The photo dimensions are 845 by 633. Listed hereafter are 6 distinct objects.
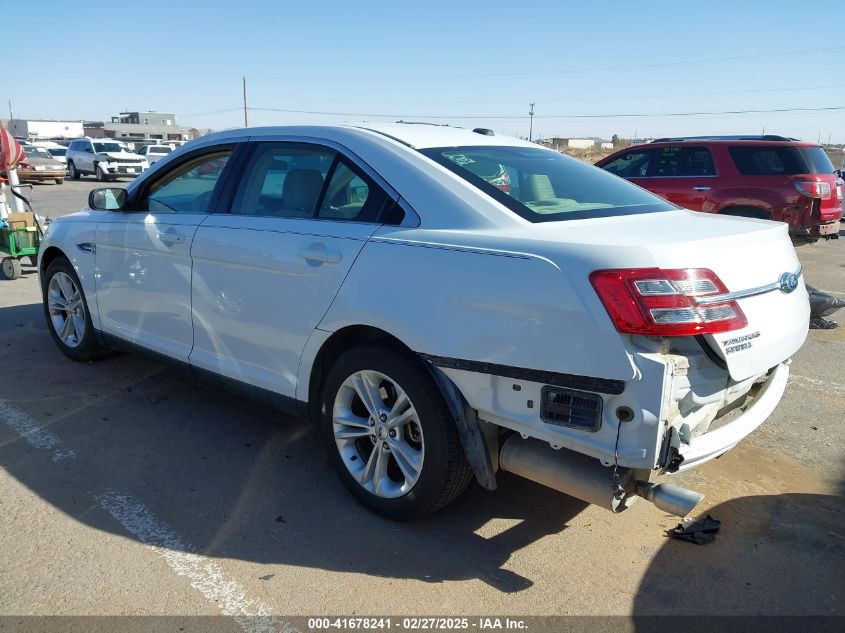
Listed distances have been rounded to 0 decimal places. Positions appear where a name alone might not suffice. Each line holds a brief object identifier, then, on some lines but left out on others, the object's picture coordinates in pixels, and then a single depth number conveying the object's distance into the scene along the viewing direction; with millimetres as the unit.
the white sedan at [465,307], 2465
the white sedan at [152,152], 31609
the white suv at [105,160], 28672
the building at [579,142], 99262
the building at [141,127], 70125
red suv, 9172
